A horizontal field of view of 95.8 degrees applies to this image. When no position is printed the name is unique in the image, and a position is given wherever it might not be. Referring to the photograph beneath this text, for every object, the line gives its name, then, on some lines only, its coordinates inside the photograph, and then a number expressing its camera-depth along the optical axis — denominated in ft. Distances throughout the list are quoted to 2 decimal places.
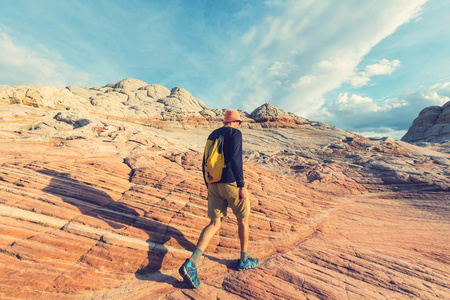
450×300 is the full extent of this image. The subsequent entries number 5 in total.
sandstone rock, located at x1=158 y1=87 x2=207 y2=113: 158.75
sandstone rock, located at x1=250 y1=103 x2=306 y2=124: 92.22
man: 11.23
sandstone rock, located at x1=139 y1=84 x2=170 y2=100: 195.99
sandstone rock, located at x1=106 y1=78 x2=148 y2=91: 198.43
